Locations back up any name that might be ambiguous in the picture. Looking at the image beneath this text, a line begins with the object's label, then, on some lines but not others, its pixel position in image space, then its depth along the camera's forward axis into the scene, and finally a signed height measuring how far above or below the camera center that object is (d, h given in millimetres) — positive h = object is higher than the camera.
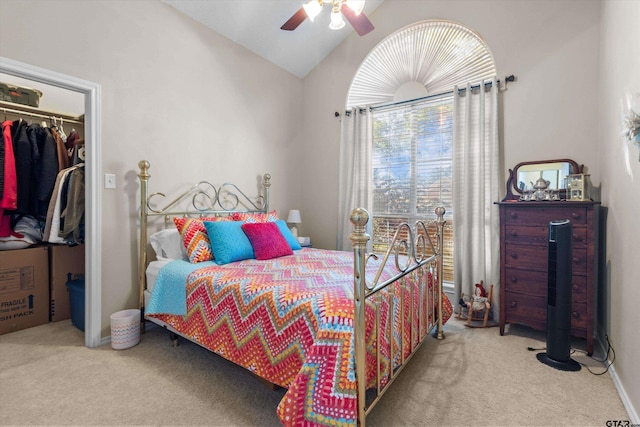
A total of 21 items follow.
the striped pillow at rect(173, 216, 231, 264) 2381 -231
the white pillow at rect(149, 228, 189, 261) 2482 -286
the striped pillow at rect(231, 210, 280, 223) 2930 -65
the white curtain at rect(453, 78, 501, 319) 2818 +216
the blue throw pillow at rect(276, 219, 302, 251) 2998 -255
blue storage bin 2621 -815
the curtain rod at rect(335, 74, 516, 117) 2797 +1230
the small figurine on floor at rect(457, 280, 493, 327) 2686 -836
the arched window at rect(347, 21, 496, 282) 3166 +1131
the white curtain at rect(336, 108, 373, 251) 3607 +524
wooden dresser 2168 -379
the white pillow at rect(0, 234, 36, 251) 2696 -302
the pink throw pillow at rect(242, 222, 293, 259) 2541 -256
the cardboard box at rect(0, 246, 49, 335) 2600 -704
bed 1246 -495
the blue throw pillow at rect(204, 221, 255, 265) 2365 -255
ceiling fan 2104 +1437
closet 2500 -93
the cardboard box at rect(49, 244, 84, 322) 2865 -626
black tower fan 1982 -597
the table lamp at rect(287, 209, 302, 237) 3830 -91
